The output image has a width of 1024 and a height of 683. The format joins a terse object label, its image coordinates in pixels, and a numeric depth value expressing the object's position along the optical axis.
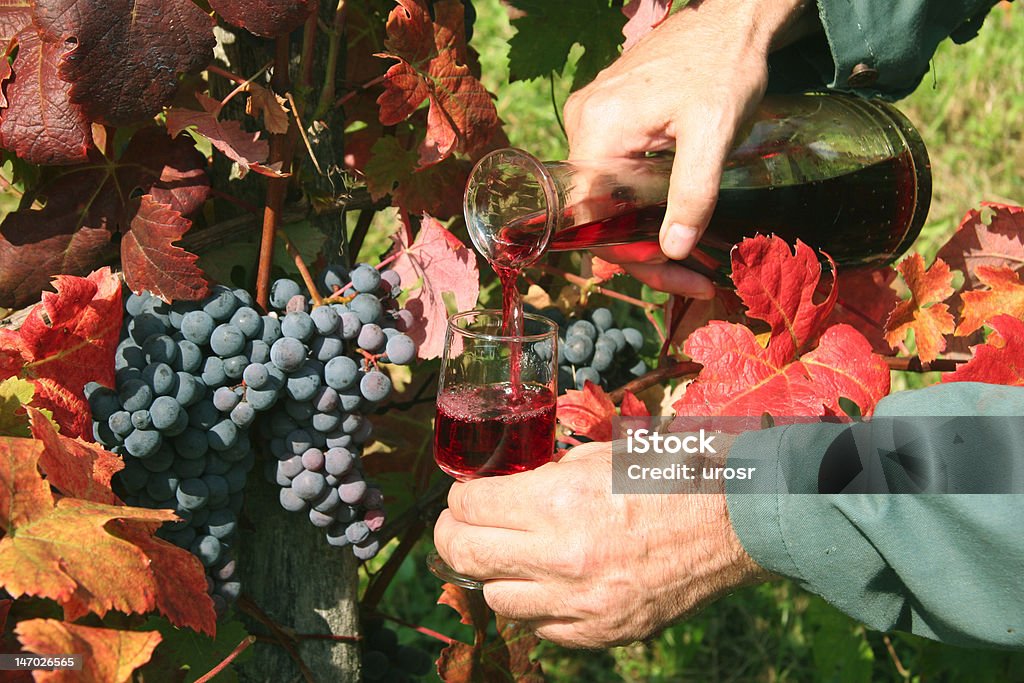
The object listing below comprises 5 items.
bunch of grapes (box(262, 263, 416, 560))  0.83
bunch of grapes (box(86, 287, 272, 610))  0.80
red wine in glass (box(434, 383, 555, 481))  0.84
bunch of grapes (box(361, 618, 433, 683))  1.03
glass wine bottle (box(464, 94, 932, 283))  0.87
